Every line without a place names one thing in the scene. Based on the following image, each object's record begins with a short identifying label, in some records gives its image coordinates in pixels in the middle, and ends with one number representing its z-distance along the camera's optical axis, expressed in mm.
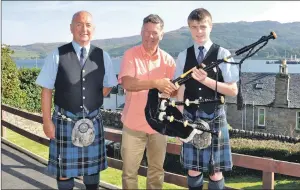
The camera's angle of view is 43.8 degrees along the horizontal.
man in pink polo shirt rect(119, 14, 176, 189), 3361
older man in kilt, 3537
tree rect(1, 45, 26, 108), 12638
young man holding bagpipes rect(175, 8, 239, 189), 3180
